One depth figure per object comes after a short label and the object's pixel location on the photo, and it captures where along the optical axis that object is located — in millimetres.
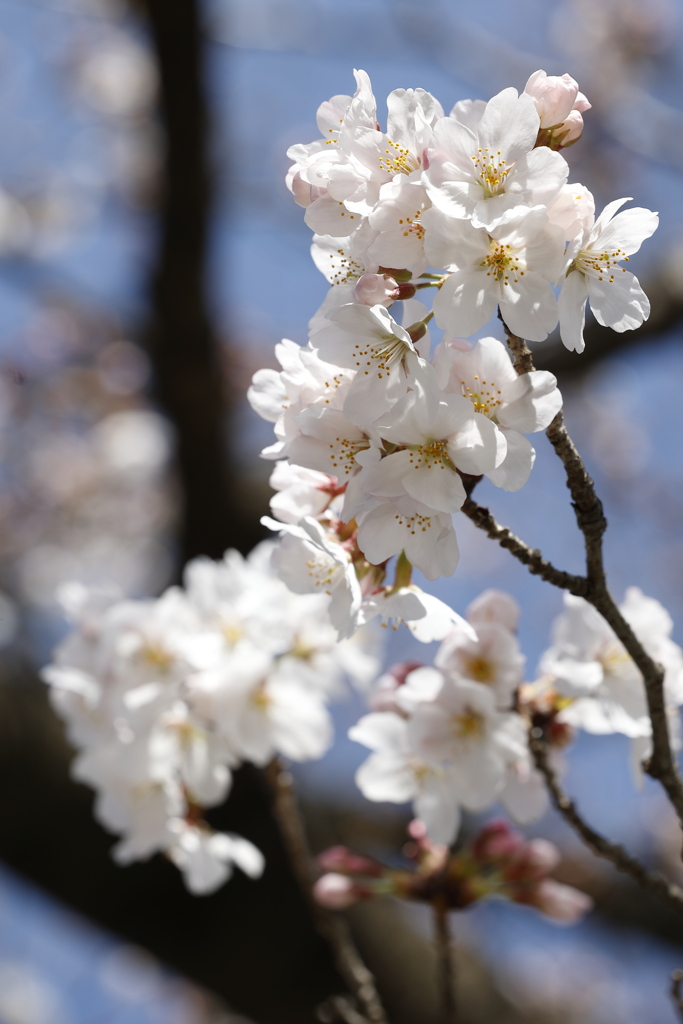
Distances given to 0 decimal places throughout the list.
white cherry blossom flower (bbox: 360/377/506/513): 871
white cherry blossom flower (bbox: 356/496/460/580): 886
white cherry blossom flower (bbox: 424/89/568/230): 865
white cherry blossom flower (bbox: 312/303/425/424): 871
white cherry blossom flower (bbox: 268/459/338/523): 919
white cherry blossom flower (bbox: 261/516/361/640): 894
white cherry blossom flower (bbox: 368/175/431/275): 870
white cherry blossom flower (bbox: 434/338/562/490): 876
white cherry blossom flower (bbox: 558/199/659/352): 882
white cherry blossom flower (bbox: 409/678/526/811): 955
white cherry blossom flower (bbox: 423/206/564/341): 865
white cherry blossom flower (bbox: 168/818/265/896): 1029
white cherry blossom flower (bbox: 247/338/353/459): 897
